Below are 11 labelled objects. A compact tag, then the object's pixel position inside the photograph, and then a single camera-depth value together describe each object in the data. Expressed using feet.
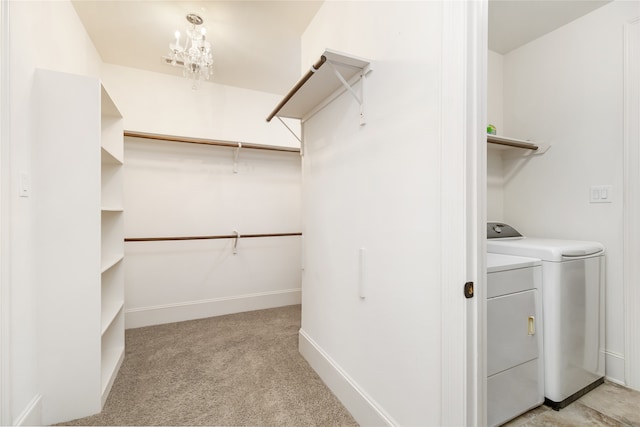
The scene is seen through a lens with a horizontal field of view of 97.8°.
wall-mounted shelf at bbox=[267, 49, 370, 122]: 4.47
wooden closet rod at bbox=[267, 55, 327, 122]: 4.29
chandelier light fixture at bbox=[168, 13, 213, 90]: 6.68
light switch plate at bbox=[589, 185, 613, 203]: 6.24
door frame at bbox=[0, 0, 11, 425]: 3.87
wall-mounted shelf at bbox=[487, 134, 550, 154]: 6.49
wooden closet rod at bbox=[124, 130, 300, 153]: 8.37
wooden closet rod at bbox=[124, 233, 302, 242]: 8.50
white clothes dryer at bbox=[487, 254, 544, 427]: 4.50
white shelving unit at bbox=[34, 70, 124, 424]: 4.81
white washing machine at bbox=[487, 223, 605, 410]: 5.05
